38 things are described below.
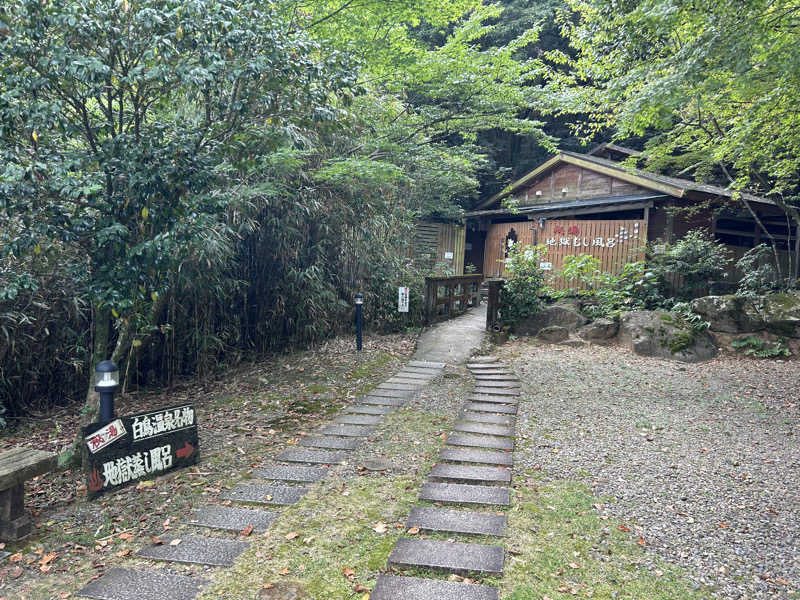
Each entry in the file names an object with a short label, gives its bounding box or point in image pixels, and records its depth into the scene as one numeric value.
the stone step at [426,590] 2.34
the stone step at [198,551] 2.69
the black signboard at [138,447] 3.39
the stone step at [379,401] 5.67
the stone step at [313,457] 4.09
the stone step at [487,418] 5.00
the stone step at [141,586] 2.40
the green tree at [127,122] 3.34
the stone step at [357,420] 5.02
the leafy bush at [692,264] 9.73
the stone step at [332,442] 4.39
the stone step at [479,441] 4.32
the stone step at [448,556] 2.55
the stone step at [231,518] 3.06
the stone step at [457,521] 2.93
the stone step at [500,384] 6.39
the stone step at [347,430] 4.70
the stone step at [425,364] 7.44
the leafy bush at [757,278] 9.18
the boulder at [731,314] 8.22
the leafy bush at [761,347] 7.75
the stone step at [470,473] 3.63
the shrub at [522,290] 9.45
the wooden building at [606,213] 11.17
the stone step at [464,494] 3.30
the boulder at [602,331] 8.96
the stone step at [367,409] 5.35
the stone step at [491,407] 5.37
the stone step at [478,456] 3.97
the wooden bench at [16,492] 2.96
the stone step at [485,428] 4.67
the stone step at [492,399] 5.71
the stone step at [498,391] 6.05
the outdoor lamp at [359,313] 7.95
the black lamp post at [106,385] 3.47
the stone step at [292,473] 3.74
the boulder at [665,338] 7.98
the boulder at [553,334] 9.13
